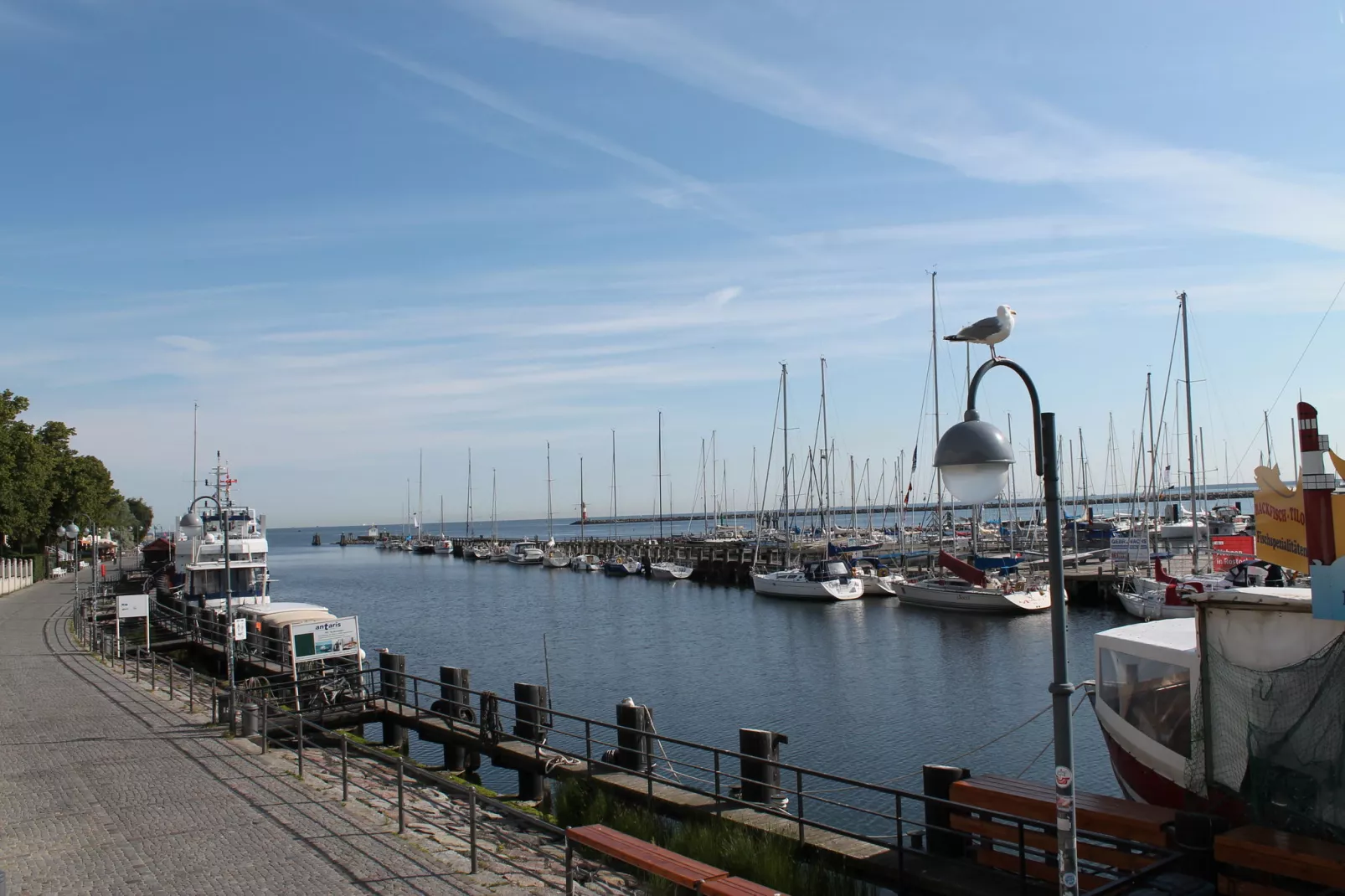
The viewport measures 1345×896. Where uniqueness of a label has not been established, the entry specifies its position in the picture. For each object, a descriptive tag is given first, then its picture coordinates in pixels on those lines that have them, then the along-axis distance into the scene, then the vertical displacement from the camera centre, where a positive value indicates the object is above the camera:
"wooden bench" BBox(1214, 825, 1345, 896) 8.51 -3.27
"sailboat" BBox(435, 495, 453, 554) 167.12 -7.61
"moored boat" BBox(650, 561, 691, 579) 88.75 -6.65
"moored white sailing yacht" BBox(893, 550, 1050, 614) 53.06 -5.60
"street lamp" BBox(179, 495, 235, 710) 22.48 -2.63
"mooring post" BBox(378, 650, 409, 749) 23.52 -4.48
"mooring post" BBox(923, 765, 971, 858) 11.88 -3.88
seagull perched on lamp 6.98 +1.14
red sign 48.27 -3.25
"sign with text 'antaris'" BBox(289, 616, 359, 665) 26.14 -3.63
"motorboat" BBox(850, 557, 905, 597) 63.66 -5.63
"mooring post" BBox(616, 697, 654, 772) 17.00 -4.17
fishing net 8.96 -2.46
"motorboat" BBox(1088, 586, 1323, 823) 9.16 -2.30
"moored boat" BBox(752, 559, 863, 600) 63.28 -5.81
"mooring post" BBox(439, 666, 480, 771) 21.77 -4.53
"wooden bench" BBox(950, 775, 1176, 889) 10.26 -3.61
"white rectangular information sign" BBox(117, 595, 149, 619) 30.17 -3.03
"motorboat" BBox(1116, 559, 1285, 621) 35.41 -5.17
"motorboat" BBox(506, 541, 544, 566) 122.12 -6.90
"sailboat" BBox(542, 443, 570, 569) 114.69 -6.95
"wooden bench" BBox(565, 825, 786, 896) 10.01 -3.94
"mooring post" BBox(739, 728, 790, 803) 14.96 -4.17
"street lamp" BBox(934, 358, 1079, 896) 6.52 +0.03
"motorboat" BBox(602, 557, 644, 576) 97.75 -6.90
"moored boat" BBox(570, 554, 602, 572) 106.69 -7.04
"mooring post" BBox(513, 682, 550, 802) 18.97 -4.64
